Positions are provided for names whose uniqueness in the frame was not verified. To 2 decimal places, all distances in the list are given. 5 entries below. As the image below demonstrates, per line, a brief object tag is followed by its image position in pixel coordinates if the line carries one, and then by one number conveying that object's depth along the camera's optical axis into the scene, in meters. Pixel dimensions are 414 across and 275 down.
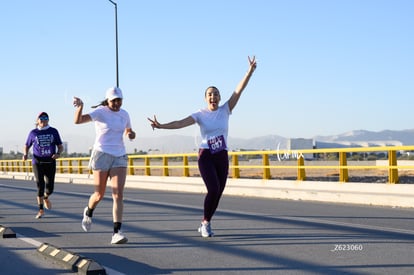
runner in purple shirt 11.04
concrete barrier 12.77
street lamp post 29.13
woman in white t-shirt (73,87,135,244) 7.62
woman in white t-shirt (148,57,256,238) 7.94
